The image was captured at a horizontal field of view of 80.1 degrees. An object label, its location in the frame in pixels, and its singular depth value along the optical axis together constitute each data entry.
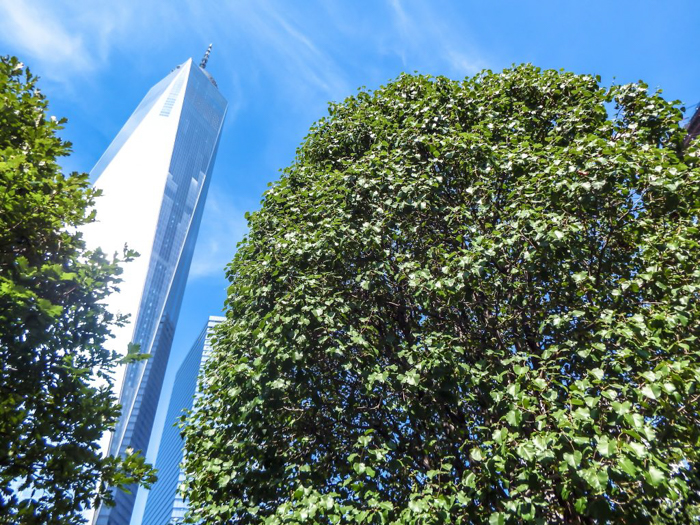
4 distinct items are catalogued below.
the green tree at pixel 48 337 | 4.96
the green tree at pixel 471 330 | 5.16
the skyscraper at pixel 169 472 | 143.71
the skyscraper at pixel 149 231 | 150.12
